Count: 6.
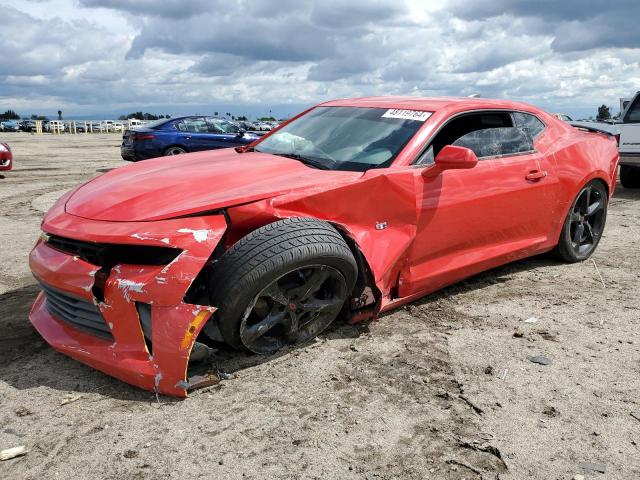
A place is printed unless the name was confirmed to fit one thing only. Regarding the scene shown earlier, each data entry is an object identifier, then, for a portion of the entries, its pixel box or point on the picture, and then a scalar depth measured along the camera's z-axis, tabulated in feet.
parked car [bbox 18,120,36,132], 168.96
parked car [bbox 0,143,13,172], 38.22
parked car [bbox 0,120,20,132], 165.89
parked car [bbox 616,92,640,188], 31.73
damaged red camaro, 8.83
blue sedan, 42.22
